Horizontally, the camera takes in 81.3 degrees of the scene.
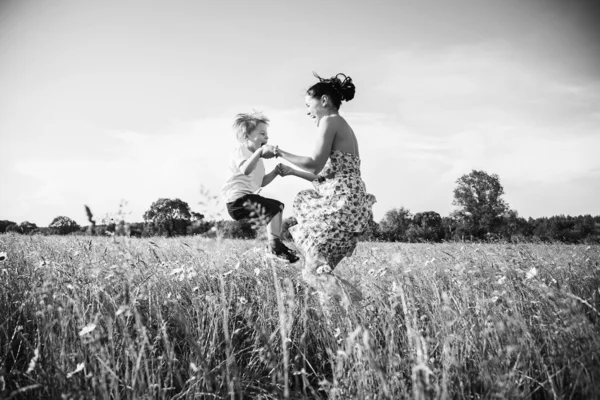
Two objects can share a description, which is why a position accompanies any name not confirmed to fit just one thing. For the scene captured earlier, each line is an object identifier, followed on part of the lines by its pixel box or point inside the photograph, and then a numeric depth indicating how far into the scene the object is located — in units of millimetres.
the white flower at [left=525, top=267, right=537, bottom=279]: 2565
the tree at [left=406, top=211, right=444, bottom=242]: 57906
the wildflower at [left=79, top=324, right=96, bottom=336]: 1875
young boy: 4363
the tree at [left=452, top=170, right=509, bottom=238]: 54531
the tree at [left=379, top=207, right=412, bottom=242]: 63206
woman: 3314
